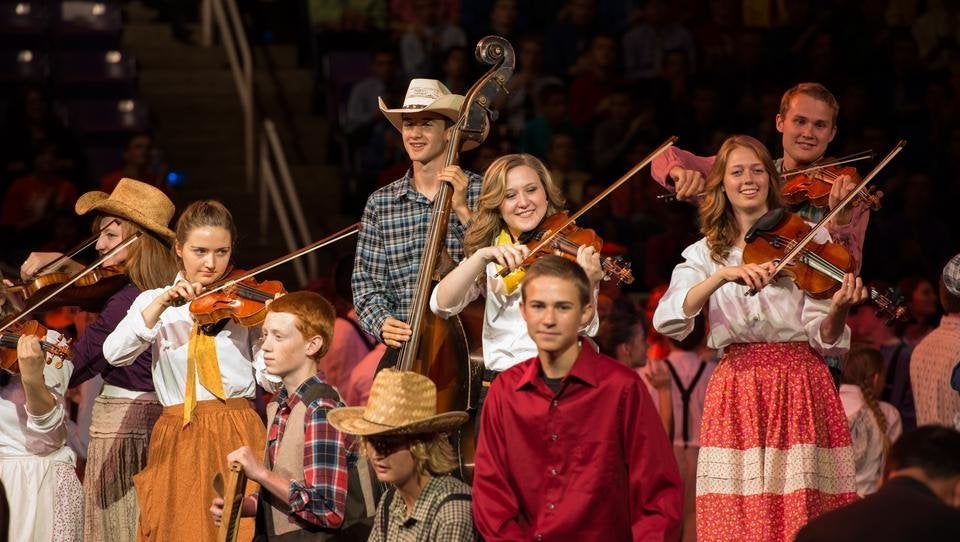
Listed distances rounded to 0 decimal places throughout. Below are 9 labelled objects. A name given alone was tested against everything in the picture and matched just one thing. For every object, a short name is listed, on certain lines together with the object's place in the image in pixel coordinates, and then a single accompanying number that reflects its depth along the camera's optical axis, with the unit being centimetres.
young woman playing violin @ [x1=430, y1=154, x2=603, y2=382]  1123
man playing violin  1230
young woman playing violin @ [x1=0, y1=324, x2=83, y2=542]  1257
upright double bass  1127
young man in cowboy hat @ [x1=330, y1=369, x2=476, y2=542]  977
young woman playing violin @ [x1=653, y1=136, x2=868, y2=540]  1098
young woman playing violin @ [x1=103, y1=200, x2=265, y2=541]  1234
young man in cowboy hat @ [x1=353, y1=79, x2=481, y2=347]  1225
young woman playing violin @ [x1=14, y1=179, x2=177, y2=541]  1298
